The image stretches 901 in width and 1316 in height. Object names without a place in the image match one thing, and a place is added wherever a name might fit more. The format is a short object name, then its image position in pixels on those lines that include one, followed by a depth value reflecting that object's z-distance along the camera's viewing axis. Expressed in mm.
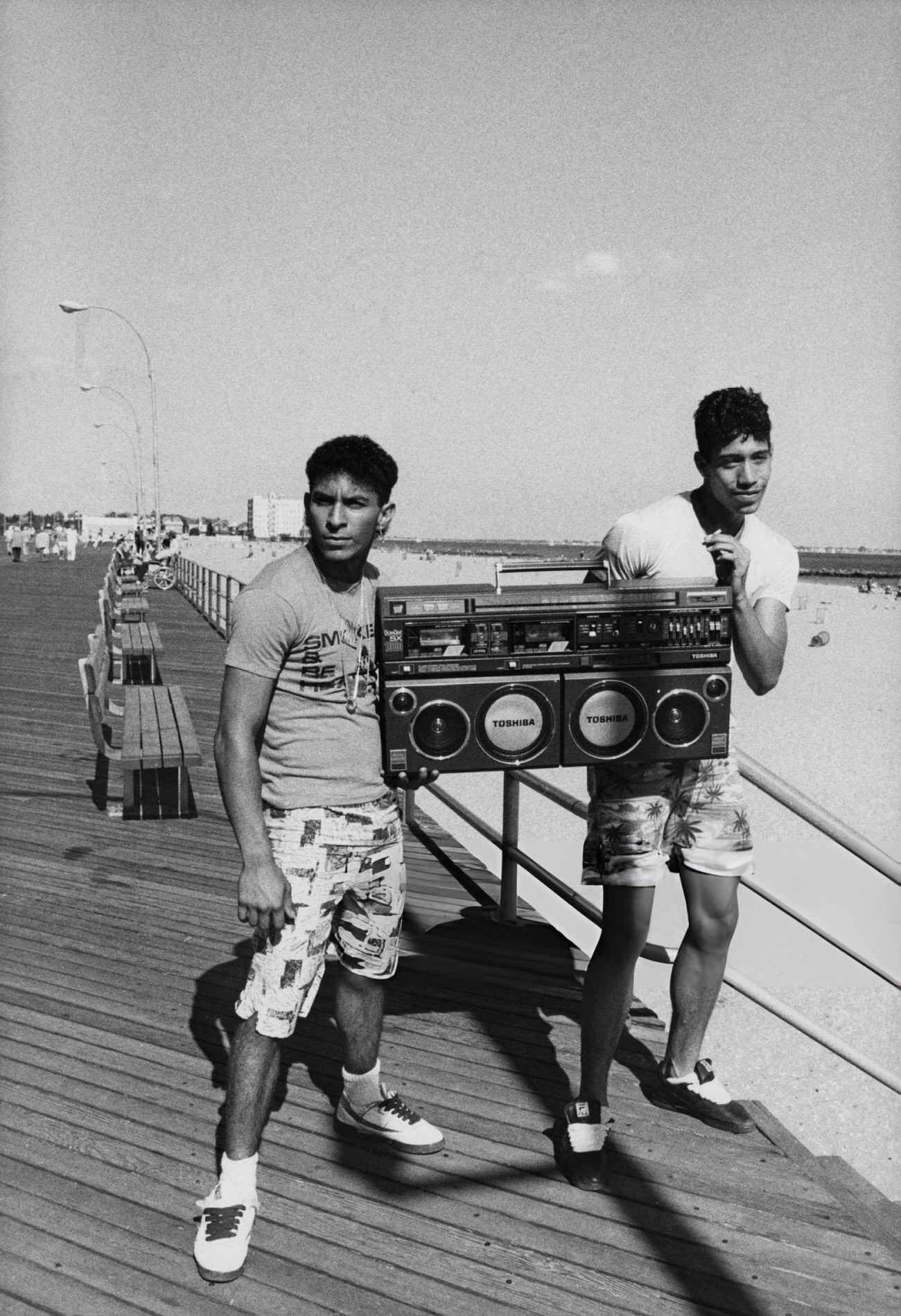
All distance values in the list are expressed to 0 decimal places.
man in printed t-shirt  2125
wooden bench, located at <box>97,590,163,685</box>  9570
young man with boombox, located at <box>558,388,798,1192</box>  2463
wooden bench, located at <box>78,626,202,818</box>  5465
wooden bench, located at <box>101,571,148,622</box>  13375
